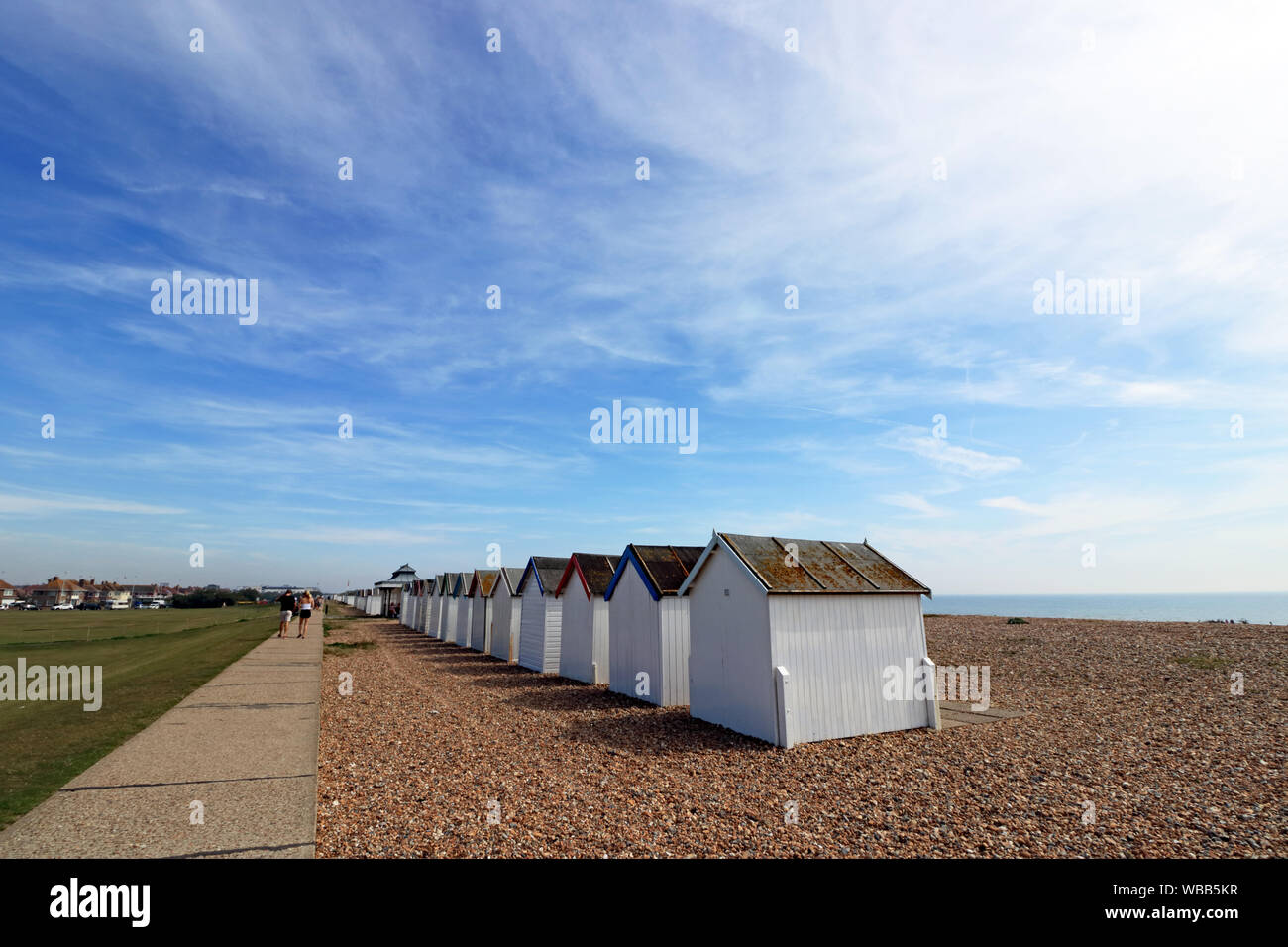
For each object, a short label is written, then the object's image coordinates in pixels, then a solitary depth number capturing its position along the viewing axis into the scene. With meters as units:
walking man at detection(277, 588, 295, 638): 33.91
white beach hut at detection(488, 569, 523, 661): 27.69
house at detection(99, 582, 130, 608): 156.12
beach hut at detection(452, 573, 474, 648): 35.03
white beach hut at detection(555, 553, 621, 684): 20.72
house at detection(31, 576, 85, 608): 147.12
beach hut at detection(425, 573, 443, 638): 42.69
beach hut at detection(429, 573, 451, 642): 40.66
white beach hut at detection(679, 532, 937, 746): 12.13
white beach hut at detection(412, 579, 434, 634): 47.50
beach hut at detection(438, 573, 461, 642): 37.97
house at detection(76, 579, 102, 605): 158.23
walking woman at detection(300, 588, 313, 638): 35.50
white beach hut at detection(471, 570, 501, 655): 31.02
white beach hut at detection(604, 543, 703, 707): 16.59
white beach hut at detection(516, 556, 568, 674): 23.53
